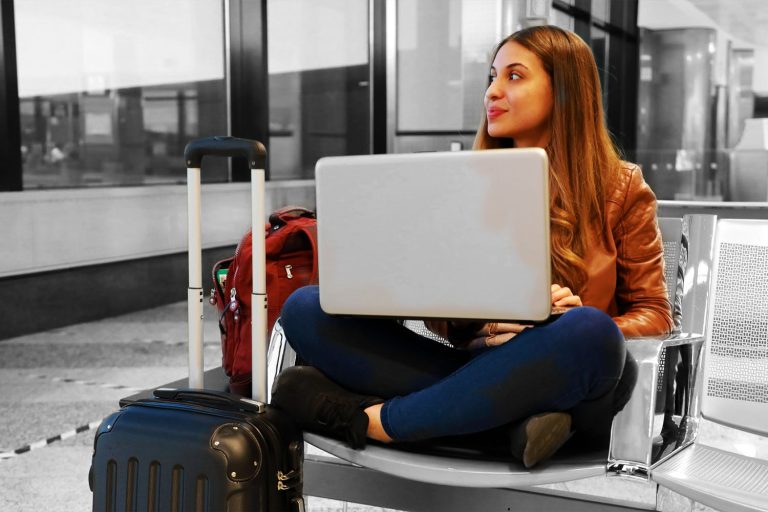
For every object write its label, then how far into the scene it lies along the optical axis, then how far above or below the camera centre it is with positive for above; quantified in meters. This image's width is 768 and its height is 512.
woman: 1.13 -0.27
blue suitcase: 1.16 -0.41
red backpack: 1.68 -0.26
